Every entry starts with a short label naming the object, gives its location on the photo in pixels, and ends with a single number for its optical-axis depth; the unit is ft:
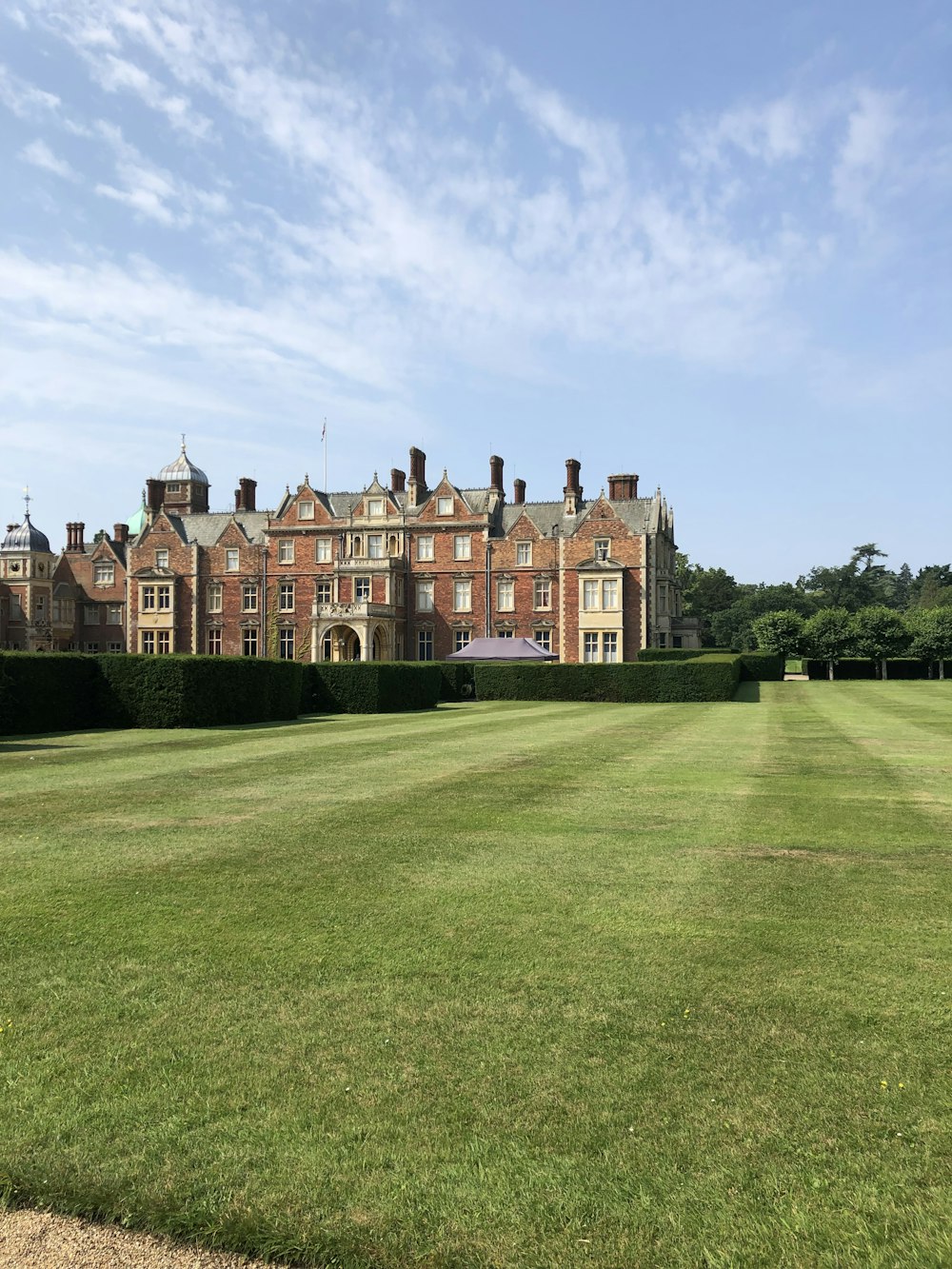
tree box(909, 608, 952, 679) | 206.39
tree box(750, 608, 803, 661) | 219.41
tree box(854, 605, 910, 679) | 211.82
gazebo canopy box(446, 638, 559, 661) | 167.73
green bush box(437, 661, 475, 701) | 139.64
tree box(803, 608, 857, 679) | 210.79
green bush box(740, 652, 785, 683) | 192.44
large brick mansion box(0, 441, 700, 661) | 192.95
